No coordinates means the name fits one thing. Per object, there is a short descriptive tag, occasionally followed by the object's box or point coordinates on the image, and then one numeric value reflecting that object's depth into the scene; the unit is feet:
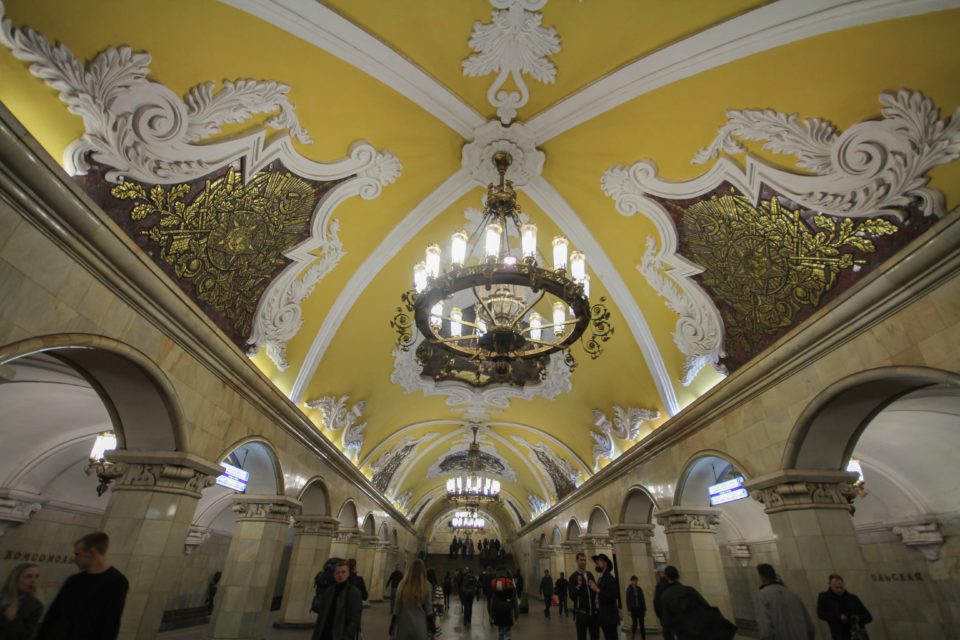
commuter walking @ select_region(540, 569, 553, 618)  43.29
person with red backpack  22.59
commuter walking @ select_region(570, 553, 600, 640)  22.00
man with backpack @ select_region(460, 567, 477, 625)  33.40
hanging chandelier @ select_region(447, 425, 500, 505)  48.18
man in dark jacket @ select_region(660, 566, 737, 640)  11.57
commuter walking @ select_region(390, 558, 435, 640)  11.79
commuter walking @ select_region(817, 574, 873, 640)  12.51
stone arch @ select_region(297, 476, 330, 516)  30.17
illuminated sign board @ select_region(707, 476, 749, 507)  27.09
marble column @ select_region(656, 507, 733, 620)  21.67
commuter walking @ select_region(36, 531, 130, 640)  7.64
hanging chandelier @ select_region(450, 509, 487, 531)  85.92
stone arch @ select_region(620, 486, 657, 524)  29.81
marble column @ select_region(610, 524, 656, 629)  28.78
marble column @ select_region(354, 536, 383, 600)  45.52
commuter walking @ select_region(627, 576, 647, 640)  25.94
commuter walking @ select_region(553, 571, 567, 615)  40.19
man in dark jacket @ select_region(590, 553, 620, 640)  20.24
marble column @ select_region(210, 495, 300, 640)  20.52
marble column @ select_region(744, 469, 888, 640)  14.07
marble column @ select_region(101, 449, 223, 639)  13.19
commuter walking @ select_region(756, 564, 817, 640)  12.04
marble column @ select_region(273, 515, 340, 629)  28.81
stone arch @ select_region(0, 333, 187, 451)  12.14
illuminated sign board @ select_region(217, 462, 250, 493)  23.88
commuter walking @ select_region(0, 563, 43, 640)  9.58
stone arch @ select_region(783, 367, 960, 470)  12.92
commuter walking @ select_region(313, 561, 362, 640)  11.90
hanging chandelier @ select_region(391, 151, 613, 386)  11.30
